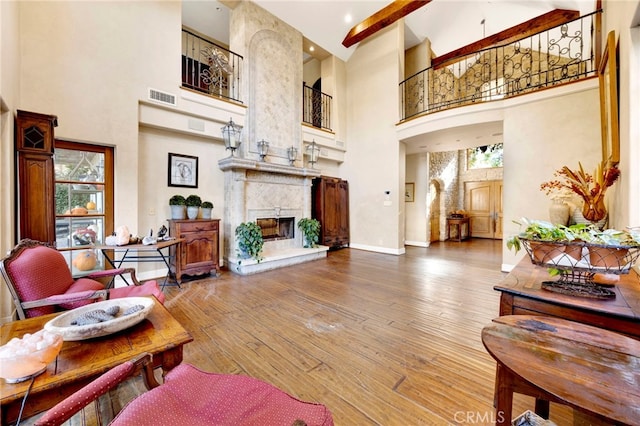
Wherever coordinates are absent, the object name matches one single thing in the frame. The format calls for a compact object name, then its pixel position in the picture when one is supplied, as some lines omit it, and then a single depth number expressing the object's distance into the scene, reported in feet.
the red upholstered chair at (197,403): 2.74
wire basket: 3.77
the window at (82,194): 11.06
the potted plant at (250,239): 14.88
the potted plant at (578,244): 3.76
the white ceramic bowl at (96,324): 3.58
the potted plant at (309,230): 18.69
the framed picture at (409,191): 26.37
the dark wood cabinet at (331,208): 21.95
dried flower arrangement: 9.00
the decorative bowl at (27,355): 2.80
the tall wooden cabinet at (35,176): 7.88
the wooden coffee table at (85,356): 2.85
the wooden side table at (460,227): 28.94
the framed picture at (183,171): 14.58
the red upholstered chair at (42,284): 5.32
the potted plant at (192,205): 13.84
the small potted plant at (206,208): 14.69
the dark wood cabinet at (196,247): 13.00
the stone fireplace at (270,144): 15.99
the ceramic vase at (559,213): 11.44
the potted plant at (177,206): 13.56
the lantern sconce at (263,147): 16.61
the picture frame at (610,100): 7.47
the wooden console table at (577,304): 3.36
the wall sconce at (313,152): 20.24
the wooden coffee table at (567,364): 2.18
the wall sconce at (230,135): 15.26
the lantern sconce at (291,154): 18.53
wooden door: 30.50
